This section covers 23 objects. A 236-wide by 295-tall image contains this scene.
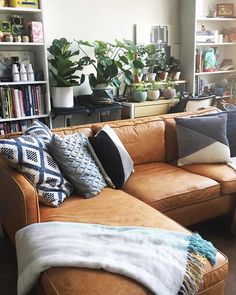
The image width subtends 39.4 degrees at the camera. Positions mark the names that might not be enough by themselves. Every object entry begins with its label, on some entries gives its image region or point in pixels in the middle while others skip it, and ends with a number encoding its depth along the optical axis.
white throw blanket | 1.29
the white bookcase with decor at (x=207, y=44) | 4.26
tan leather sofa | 1.27
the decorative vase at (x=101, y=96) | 3.58
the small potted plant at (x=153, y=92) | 3.89
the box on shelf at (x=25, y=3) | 3.04
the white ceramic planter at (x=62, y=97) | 3.34
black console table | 3.34
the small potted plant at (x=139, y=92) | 3.77
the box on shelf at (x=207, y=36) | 4.29
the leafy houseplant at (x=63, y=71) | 3.31
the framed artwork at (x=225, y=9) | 4.54
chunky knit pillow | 1.98
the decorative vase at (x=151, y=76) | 4.05
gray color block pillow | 2.57
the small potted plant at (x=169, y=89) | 3.98
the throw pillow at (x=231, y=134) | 2.75
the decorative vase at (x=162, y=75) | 4.12
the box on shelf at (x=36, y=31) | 3.16
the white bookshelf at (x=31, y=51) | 3.17
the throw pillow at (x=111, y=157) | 2.18
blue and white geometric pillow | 1.80
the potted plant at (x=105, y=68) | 3.52
